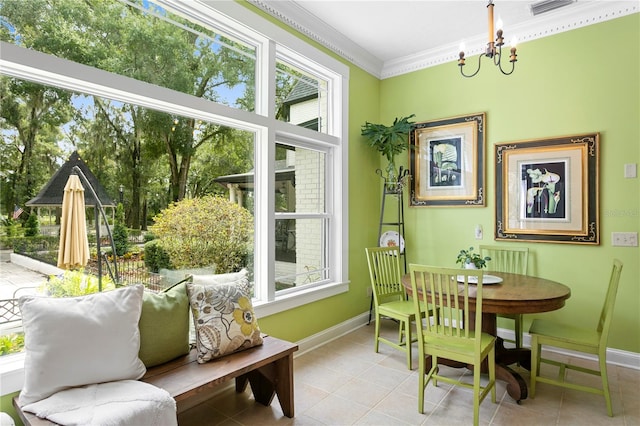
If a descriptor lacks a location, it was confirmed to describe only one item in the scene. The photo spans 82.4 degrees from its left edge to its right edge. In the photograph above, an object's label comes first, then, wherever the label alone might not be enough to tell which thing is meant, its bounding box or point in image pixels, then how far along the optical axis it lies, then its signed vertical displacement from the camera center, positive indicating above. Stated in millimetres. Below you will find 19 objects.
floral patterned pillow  2111 -641
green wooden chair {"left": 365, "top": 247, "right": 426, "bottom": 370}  3125 -724
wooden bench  1817 -855
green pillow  1967 -628
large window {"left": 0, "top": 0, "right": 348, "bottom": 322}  2047 +760
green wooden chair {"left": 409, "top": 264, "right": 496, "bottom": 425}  2158 -763
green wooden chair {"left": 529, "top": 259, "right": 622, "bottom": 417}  2312 -831
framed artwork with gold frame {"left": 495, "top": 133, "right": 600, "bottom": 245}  3205 +219
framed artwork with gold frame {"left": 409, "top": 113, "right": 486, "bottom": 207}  3779 +561
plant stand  4105 +61
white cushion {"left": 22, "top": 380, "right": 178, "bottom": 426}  1444 -797
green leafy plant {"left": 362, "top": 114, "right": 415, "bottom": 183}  3965 +836
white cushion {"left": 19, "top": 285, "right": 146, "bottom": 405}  1578 -583
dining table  2307 -564
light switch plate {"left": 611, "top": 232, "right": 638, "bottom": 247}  3027 -214
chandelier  2289 +1060
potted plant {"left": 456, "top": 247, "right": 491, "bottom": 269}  2920 -384
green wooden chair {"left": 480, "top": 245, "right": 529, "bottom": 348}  3469 -433
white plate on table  2717 -509
